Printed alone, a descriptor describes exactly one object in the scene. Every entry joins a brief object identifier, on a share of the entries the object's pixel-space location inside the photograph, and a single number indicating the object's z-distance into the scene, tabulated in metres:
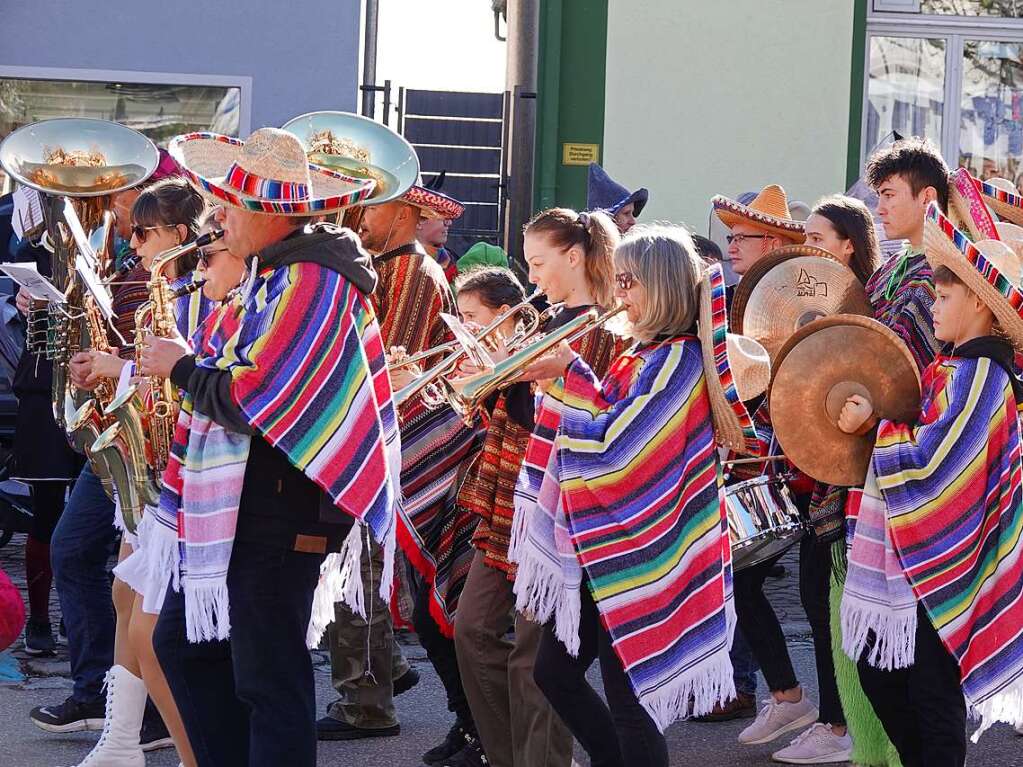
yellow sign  21.12
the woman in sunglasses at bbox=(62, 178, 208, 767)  8.89
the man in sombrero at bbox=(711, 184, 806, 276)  11.97
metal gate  20.47
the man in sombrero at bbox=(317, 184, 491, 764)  10.01
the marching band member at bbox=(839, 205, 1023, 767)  8.16
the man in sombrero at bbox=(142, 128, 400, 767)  7.44
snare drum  9.03
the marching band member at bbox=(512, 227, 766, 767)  7.98
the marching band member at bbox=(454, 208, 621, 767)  9.02
